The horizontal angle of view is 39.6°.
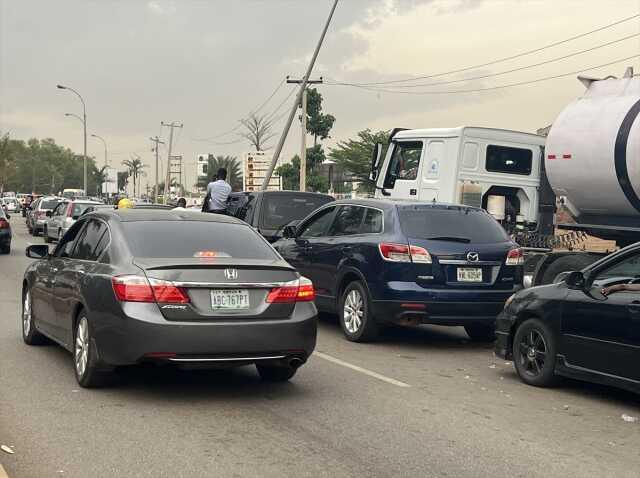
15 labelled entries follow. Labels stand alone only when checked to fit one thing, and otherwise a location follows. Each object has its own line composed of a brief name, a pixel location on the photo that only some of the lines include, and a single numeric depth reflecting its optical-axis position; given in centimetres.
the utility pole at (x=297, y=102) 2872
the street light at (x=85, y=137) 7056
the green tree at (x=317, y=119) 6156
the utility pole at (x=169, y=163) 7964
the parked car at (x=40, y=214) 3435
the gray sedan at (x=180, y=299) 660
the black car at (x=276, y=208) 1431
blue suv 983
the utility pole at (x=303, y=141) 3565
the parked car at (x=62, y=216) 2738
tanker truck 1174
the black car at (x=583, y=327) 711
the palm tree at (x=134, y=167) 14988
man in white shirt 1711
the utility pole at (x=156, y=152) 8531
